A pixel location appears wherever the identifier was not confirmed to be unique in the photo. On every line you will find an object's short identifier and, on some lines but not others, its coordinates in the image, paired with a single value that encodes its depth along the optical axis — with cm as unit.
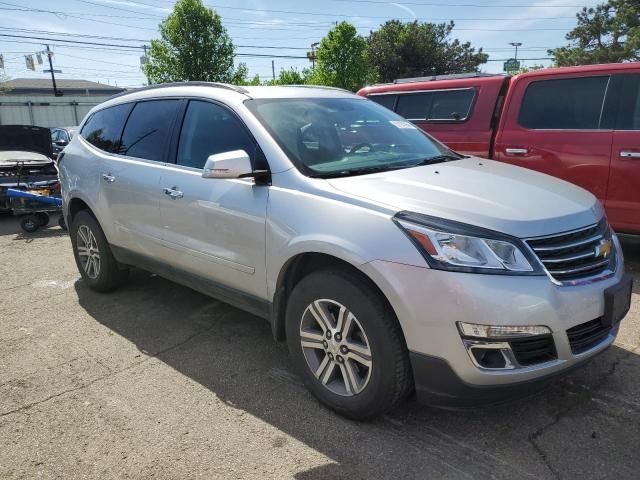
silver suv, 234
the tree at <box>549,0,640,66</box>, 3578
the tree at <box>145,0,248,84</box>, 2420
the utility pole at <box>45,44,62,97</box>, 5543
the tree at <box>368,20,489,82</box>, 4259
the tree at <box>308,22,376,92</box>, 2986
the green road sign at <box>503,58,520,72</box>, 3584
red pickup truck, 505
